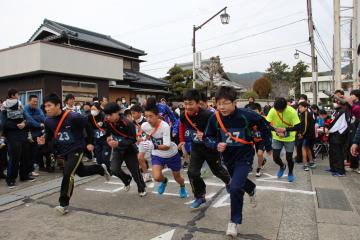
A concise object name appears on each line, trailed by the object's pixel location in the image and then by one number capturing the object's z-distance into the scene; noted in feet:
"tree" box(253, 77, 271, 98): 160.66
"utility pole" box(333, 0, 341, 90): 52.95
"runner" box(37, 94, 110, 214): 16.29
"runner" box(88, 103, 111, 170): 24.88
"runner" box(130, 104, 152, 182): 20.30
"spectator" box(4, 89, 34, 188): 22.47
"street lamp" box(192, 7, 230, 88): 59.98
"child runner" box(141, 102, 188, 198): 17.58
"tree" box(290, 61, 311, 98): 187.62
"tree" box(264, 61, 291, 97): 183.73
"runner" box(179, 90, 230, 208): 16.57
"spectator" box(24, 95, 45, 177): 24.27
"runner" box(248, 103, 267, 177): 24.99
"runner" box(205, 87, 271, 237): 13.70
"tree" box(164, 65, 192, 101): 94.53
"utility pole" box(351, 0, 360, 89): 48.95
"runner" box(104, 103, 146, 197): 18.58
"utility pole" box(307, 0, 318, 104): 61.71
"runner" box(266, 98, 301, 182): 22.71
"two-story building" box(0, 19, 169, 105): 51.03
